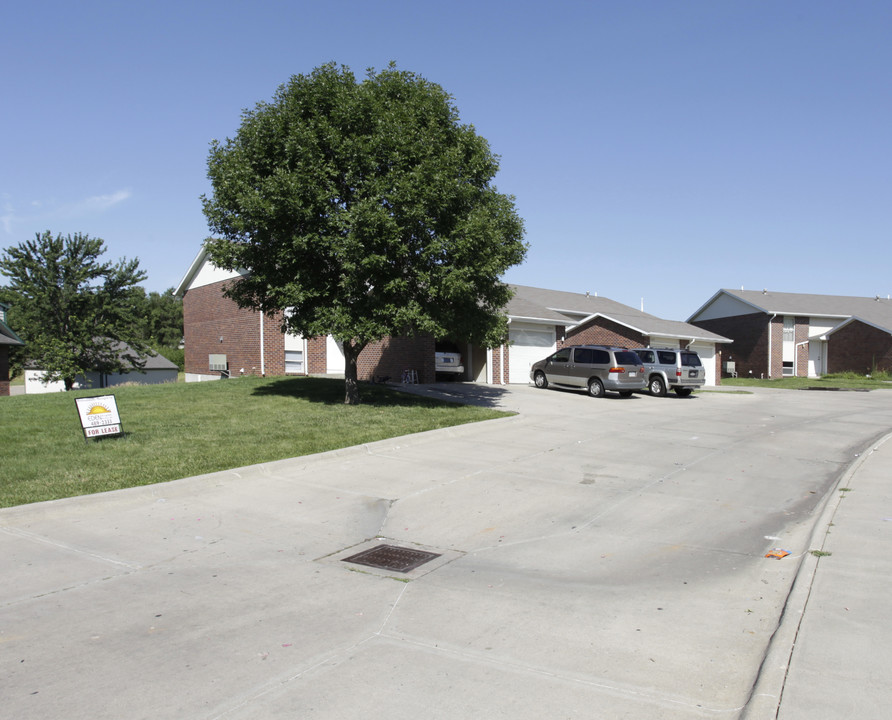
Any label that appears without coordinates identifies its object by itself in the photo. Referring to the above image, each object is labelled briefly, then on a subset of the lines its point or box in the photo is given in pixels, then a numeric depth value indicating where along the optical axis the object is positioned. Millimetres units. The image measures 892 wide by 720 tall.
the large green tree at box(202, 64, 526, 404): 13820
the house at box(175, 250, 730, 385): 25234
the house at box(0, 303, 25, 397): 29312
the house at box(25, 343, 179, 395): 33906
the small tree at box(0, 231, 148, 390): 26984
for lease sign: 10469
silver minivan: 22000
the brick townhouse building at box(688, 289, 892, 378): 41219
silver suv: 24203
